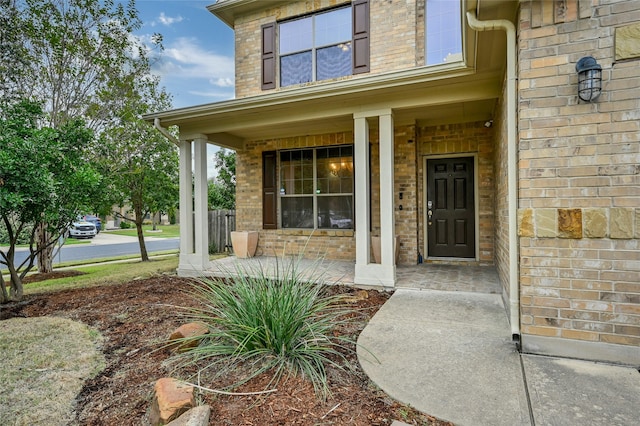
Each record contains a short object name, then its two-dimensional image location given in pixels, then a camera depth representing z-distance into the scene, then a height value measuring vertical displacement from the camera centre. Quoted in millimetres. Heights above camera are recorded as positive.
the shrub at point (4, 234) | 6980 -527
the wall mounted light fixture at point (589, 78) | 2260 +875
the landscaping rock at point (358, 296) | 4089 -1066
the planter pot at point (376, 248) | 5879 -644
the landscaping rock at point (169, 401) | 1707 -981
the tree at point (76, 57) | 6387 +3262
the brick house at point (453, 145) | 2311 +799
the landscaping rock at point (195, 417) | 1628 -1004
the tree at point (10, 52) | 6195 +3076
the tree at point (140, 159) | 7766 +1339
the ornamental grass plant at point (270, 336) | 2217 -857
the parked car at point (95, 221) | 20609 -381
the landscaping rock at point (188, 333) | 2607 -948
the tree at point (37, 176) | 3959 +509
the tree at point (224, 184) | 15672 +1450
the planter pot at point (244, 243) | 7219 -643
